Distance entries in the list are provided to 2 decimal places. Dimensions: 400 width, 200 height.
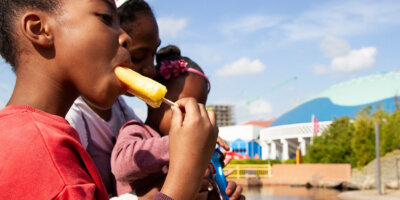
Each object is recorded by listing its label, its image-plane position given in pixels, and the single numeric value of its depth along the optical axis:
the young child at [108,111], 2.03
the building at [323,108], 40.25
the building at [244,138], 51.78
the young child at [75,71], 1.17
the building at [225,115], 125.38
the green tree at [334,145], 22.34
